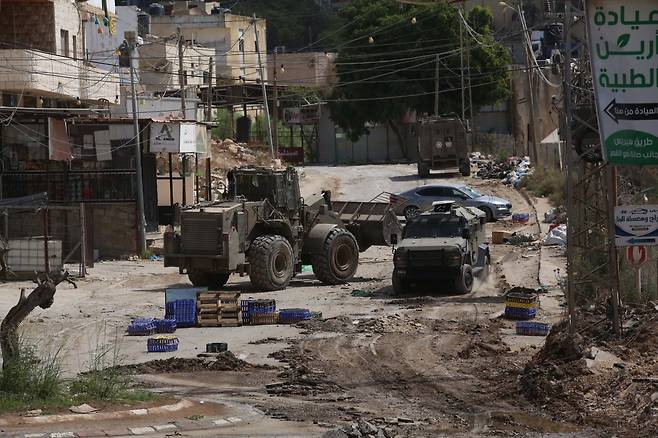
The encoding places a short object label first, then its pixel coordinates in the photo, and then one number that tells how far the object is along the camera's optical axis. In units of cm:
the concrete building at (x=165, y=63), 6081
